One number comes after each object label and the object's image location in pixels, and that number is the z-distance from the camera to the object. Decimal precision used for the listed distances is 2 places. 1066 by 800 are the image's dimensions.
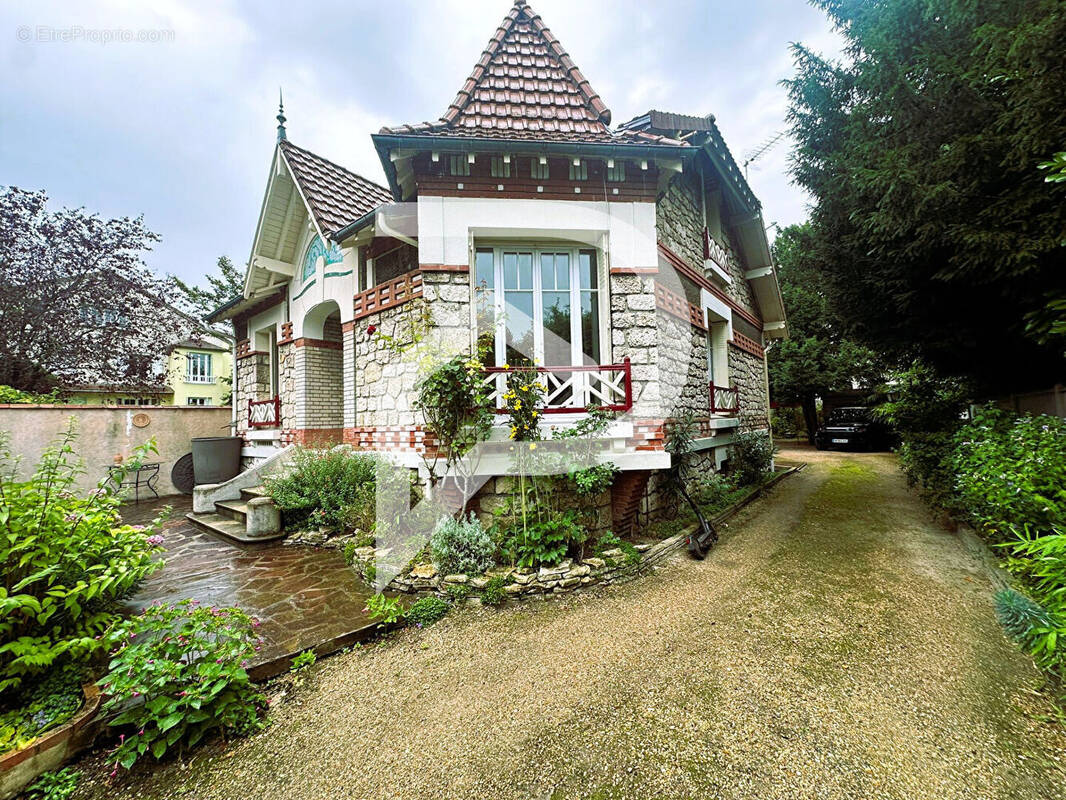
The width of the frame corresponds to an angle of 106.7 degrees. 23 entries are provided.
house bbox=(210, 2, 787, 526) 4.99
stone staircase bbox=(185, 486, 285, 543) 6.11
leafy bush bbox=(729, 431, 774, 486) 8.70
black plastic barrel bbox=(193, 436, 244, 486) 9.29
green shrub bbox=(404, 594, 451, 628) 3.79
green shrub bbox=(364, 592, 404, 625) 3.67
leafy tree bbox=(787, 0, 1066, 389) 3.76
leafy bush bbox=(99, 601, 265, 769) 2.32
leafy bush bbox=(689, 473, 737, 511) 6.82
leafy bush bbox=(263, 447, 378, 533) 5.91
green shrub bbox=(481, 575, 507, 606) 4.03
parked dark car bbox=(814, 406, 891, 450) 15.42
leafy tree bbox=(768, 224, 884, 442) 16.53
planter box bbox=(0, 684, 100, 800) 2.09
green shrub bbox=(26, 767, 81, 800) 2.11
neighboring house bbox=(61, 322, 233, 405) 14.16
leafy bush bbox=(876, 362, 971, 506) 6.55
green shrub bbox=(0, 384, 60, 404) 9.46
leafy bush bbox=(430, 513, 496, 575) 4.32
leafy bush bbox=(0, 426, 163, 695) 2.43
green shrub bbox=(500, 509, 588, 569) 4.34
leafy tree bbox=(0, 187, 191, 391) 12.02
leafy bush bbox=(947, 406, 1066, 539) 3.47
